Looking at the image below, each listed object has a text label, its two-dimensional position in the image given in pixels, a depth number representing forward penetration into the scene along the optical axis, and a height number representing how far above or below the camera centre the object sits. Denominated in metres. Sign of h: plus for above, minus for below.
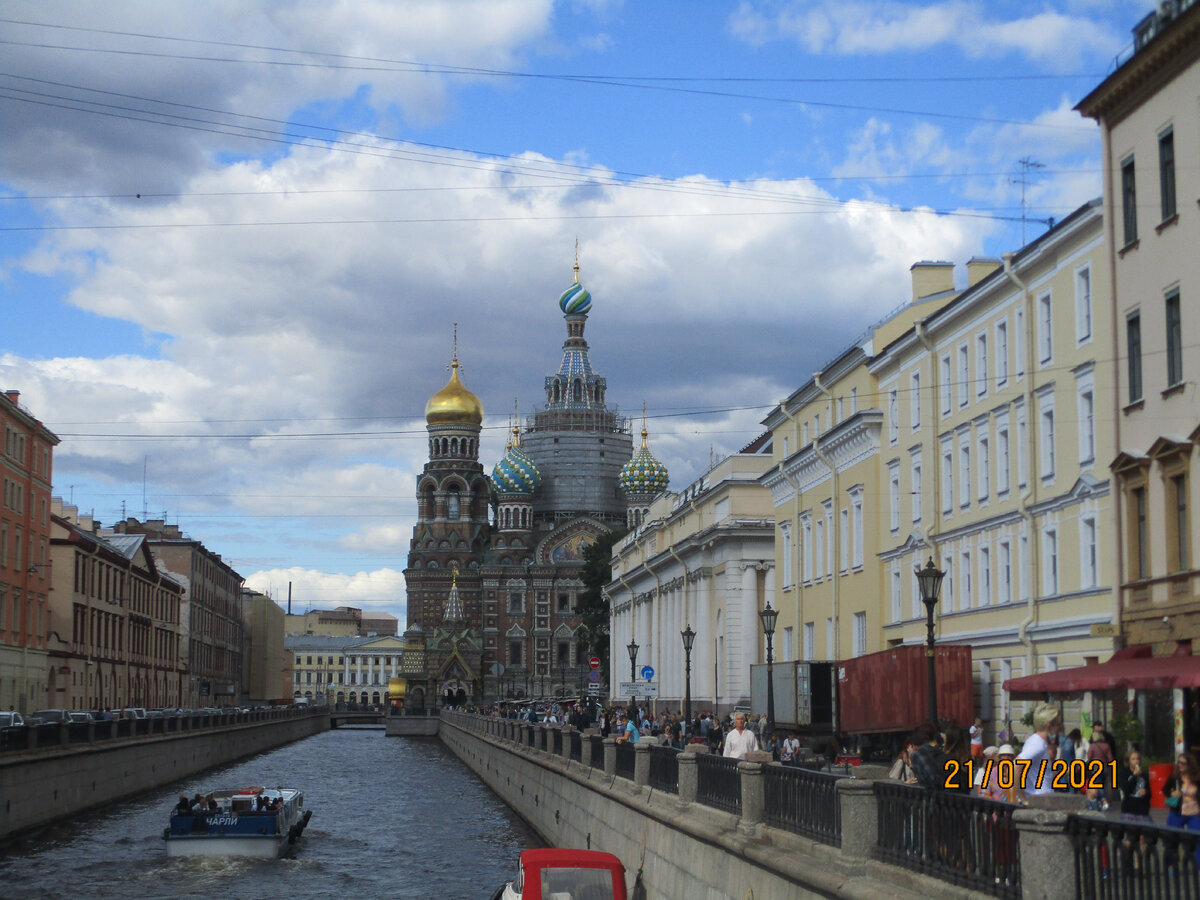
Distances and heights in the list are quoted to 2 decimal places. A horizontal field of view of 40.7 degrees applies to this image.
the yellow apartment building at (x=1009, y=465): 32.12 +4.03
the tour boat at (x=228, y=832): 34.78 -4.04
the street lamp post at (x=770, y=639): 38.47 +0.07
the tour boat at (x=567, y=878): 20.23 -2.95
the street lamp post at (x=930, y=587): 26.00 +0.88
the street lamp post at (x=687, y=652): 48.68 -0.30
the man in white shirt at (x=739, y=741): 21.98 -1.34
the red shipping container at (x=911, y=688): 36.25 -1.07
